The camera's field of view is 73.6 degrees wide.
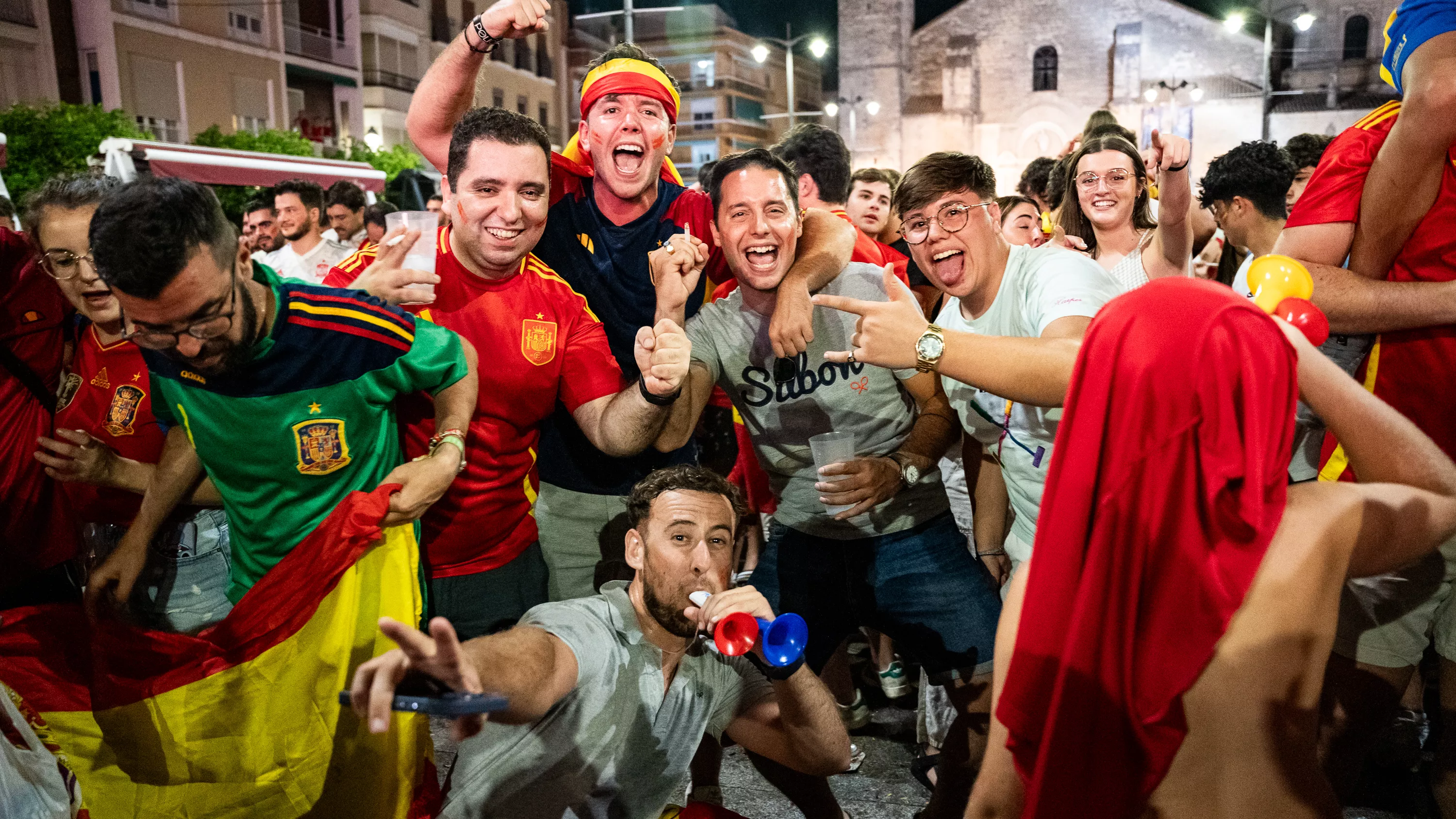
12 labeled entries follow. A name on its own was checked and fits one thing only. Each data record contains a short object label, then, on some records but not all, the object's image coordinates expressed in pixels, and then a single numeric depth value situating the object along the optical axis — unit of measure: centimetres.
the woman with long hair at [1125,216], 500
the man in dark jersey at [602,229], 367
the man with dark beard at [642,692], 249
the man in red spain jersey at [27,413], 316
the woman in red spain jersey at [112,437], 303
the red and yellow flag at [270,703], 271
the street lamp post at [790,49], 3110
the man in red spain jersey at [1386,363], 275
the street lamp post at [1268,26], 3456
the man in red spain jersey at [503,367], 320
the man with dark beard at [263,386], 237
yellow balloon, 182
